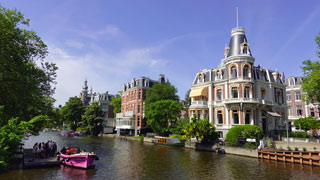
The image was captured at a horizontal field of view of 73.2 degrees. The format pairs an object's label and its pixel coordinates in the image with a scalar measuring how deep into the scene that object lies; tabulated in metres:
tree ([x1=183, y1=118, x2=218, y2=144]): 36.16
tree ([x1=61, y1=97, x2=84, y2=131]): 87.62
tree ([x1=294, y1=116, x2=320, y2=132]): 37.44
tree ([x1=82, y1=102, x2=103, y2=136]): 76.62
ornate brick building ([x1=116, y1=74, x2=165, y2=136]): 65.62
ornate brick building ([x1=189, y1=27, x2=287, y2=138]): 38.50
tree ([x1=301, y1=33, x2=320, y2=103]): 30.25
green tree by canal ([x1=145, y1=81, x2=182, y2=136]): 51.84
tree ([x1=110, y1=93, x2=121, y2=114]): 83.25
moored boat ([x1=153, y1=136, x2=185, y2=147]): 42.58
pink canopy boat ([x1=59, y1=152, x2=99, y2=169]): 21.25
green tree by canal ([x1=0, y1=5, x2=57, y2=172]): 21.47
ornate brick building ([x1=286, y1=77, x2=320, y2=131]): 50.62
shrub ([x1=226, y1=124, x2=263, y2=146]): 33.44
